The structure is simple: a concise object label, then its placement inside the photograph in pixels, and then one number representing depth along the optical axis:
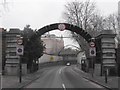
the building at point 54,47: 134.25
